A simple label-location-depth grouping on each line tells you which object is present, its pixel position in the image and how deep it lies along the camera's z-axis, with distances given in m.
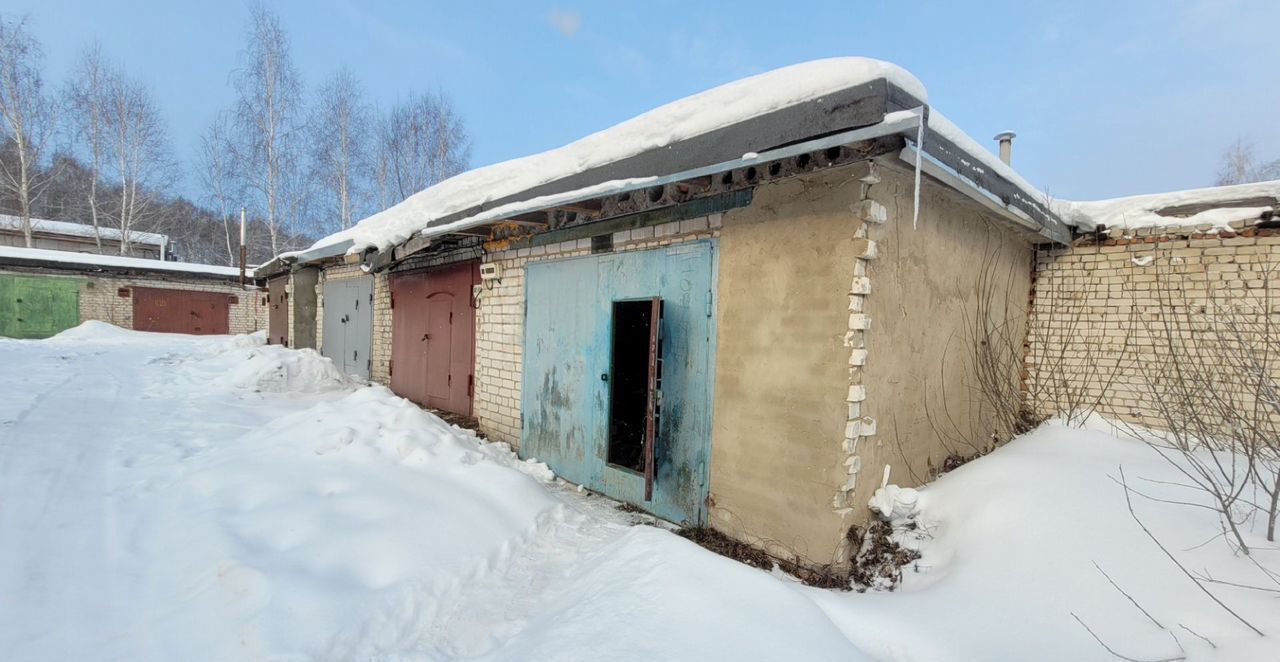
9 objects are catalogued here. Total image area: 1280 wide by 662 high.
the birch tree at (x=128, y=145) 19.38
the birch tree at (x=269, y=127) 17.34
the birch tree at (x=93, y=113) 19.02
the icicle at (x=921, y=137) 2.29
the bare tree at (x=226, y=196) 20.58
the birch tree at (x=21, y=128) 17.08
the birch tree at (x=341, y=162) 17.83
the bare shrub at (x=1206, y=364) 2.85
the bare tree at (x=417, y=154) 18.86
